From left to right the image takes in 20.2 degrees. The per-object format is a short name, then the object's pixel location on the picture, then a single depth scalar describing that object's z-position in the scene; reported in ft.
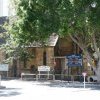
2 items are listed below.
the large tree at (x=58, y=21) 79.33
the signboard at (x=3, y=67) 100.93
